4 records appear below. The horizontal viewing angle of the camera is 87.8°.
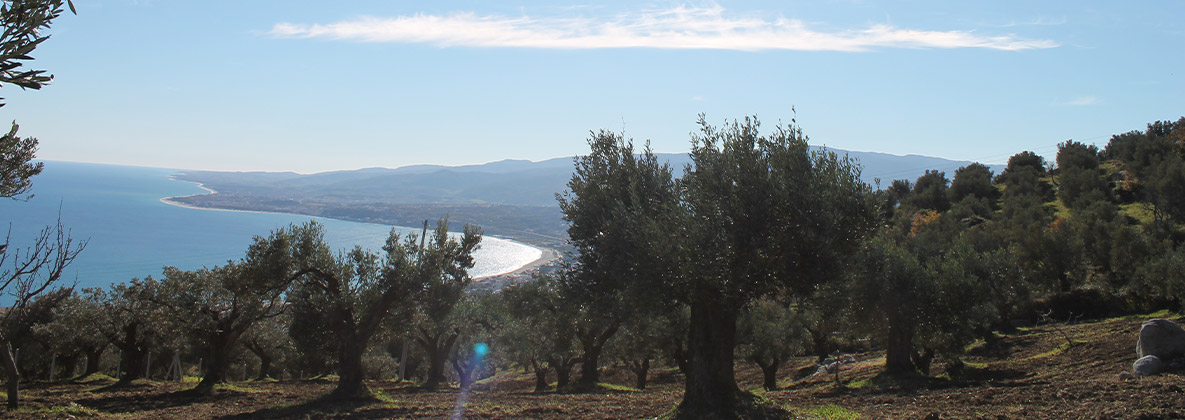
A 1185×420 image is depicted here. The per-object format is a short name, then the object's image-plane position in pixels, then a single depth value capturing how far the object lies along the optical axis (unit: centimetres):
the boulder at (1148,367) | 1756
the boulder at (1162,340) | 1883
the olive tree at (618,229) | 1580
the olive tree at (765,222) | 1427
